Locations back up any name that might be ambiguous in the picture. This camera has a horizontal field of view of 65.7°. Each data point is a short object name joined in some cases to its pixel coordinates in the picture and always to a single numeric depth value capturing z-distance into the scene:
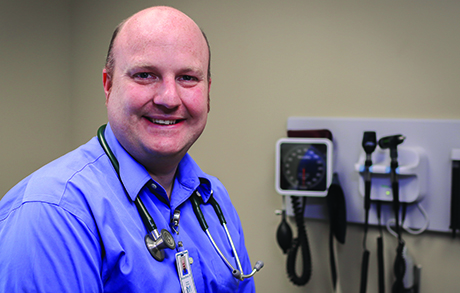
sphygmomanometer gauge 1.24
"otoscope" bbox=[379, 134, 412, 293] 1.14
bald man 0.56
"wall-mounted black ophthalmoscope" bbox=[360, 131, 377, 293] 1.18
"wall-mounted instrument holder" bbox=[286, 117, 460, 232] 1.18
